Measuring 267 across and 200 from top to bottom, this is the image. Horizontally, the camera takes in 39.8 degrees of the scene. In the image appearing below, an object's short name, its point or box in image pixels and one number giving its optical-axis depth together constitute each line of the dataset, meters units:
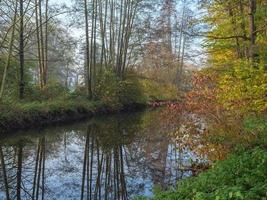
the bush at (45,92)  19.59
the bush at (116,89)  26.03
